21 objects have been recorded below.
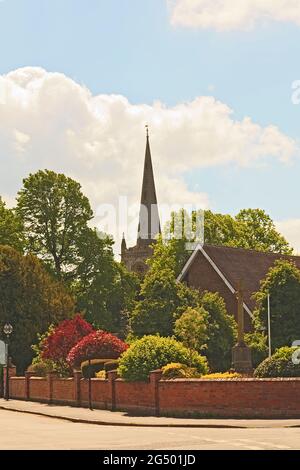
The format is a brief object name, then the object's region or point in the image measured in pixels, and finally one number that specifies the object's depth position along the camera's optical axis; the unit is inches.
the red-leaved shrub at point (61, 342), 1596.9
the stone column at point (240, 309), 1453.0
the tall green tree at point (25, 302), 2021.4
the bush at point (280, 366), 1048.8
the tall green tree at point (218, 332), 1863.9
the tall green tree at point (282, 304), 1827.0
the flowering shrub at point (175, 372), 1152.8
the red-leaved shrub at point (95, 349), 1480.1
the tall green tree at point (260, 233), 3034.0
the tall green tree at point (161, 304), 1952.5
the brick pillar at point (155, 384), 1135.6
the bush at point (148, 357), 1184.2
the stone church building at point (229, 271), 2133.4
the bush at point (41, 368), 1611.7
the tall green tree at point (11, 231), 2324.1
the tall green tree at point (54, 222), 2399.1
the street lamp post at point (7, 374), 1651.1
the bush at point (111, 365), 1333.7
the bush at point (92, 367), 1375.5
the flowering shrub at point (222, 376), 1194.3
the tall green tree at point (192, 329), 1788.9
